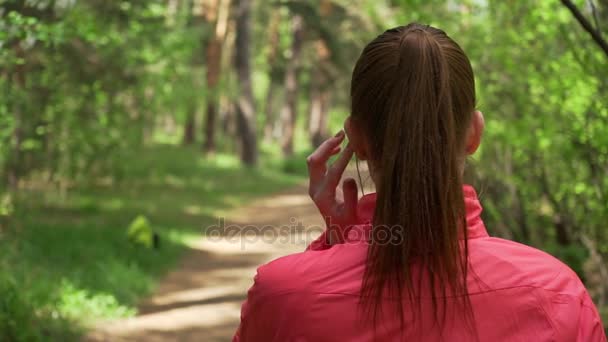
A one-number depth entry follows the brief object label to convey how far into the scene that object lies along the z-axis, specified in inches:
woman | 56.6
